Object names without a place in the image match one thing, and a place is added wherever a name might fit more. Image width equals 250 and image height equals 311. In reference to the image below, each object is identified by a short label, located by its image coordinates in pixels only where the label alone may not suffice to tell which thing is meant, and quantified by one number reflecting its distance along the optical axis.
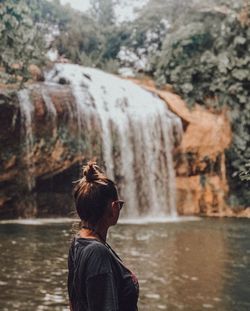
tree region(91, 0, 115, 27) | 27.40
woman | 1.79
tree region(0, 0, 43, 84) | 6.86
